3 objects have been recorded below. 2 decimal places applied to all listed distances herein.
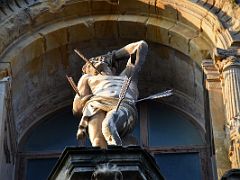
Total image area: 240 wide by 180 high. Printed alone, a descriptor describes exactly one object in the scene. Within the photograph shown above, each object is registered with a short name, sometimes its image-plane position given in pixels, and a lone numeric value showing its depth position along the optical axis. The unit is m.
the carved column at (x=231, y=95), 10.48
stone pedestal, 8.46
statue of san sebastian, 9.89
